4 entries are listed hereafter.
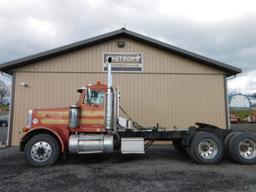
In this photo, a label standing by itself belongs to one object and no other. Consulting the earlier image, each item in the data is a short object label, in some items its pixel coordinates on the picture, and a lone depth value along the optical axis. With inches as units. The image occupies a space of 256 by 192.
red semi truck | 244.5
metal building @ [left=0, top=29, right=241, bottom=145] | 379.4
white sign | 391.6
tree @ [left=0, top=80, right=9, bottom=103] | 2648.2
